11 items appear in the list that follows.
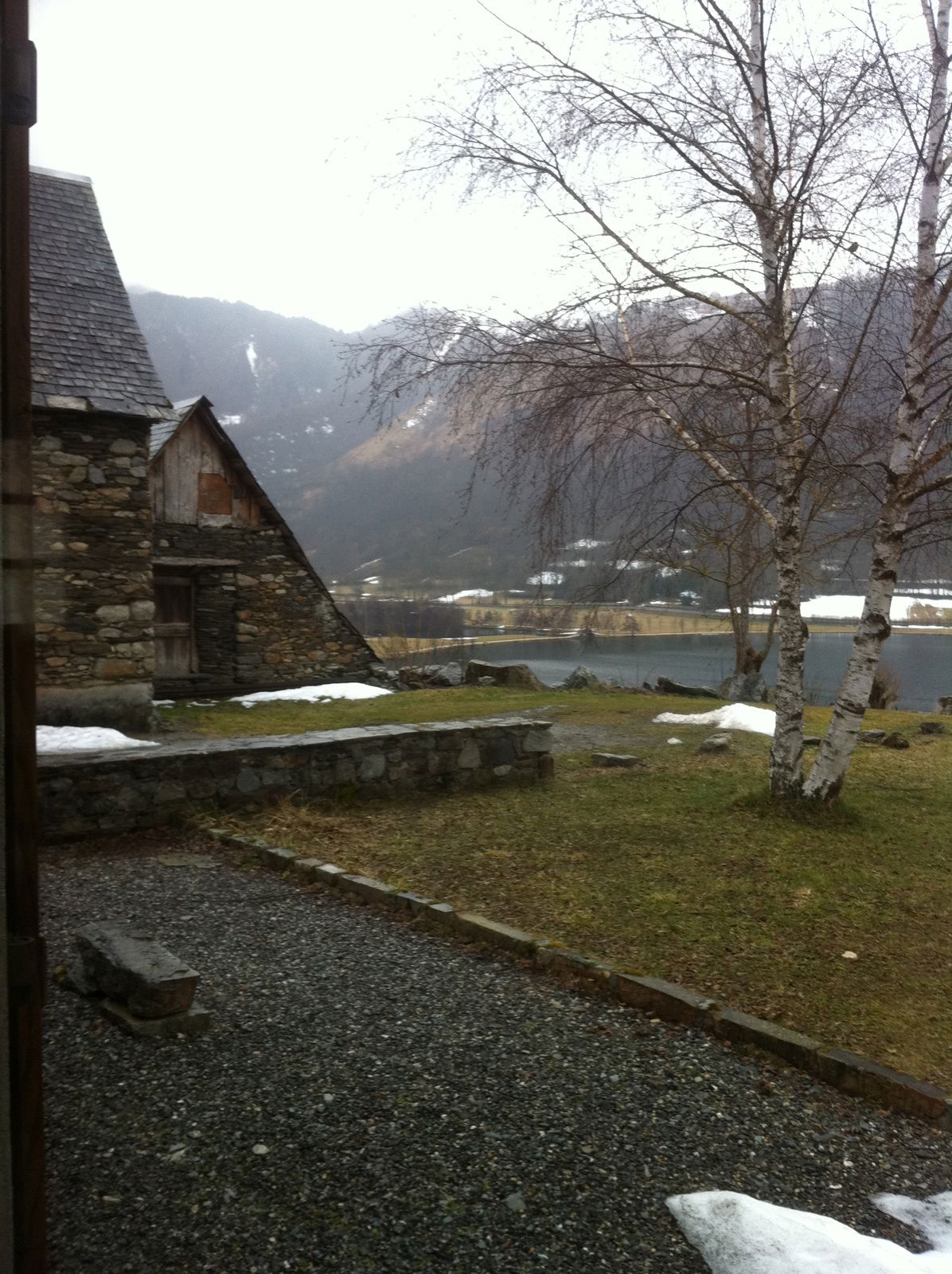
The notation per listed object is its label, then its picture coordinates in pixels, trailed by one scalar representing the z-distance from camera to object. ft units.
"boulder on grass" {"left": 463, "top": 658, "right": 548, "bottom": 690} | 64.08
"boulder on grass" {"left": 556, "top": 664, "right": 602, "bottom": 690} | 67.72
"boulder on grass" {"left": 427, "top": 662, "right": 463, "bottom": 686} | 64.28
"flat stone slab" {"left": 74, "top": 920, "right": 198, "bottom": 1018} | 12.50
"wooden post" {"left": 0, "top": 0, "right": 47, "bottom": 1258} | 6.81
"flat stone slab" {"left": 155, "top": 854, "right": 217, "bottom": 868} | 20.85
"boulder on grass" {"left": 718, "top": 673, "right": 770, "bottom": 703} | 62.13
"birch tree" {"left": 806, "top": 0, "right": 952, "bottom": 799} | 23.00
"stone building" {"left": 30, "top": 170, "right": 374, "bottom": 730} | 37.81
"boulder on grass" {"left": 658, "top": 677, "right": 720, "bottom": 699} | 64.75
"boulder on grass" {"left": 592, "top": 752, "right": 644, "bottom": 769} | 33.55
